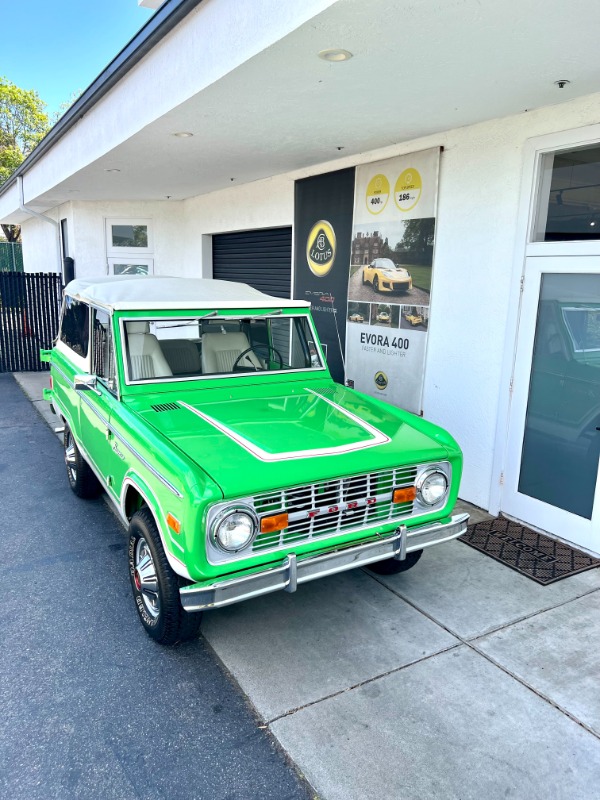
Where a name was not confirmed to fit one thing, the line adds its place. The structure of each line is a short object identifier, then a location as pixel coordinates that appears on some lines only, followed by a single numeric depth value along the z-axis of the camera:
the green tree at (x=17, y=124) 29.33
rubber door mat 4.23
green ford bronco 2.87
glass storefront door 4.38
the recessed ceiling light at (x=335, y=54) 3.43
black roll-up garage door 8.40
